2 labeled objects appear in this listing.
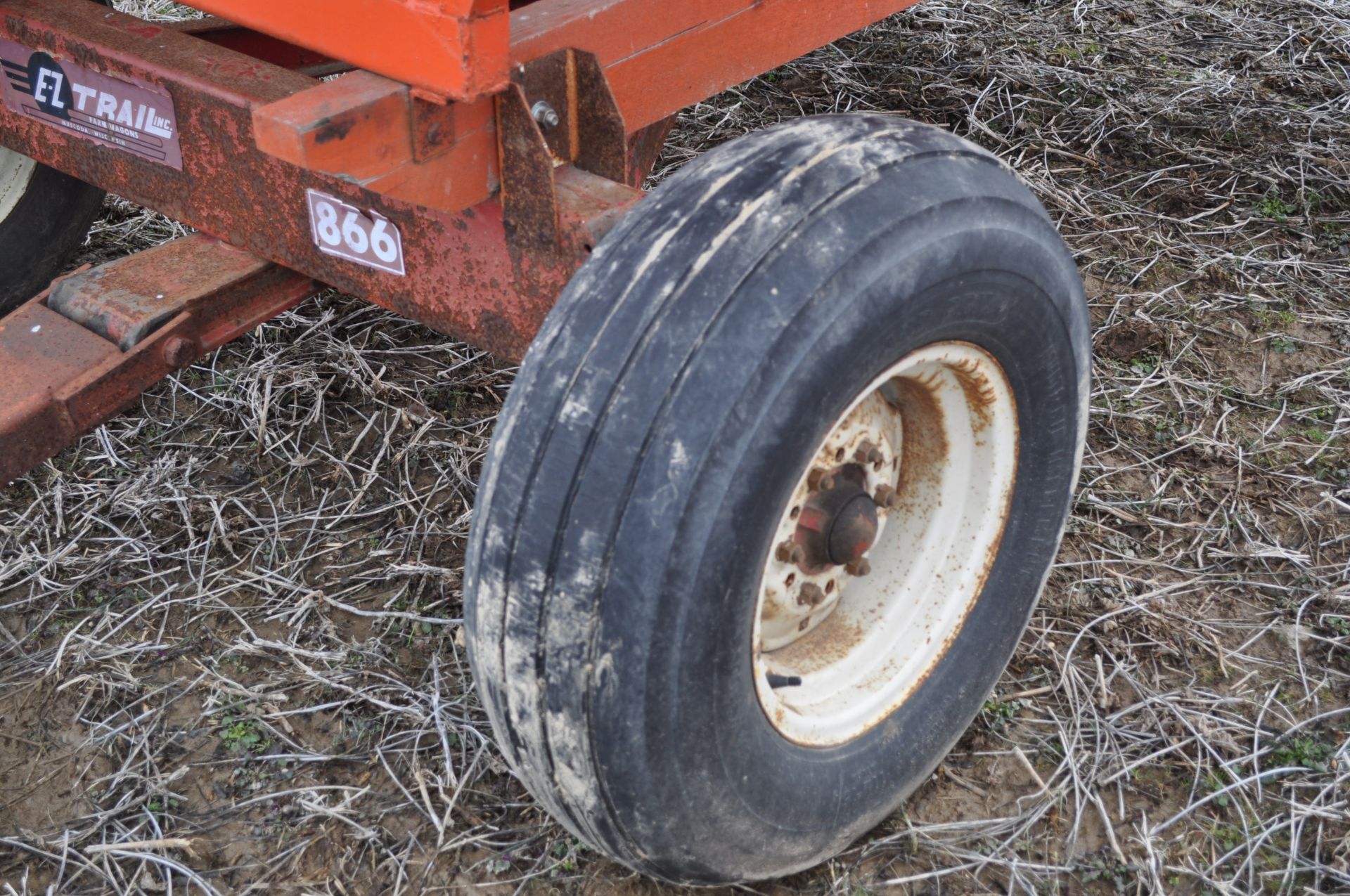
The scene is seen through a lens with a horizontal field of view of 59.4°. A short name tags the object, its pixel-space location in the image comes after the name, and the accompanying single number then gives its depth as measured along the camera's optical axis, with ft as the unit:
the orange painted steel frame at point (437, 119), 5.08
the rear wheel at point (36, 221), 9.32
